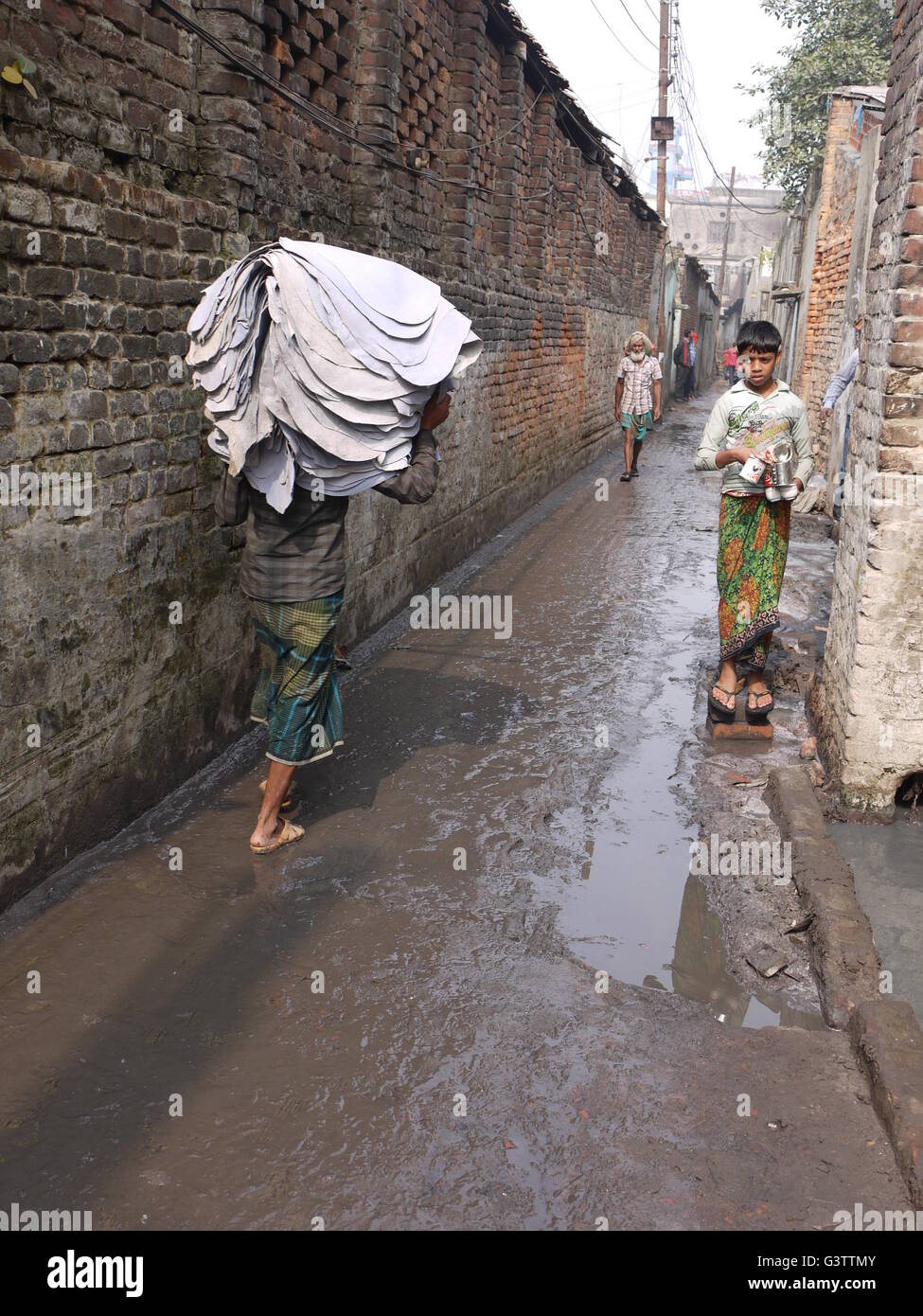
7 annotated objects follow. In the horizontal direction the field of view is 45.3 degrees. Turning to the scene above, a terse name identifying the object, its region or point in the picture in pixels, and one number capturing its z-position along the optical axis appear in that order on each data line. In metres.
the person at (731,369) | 37.67
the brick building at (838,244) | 11.11
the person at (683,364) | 31.06
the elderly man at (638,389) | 13.45
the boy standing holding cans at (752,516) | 5.31
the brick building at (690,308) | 30.14
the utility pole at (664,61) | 27.92
